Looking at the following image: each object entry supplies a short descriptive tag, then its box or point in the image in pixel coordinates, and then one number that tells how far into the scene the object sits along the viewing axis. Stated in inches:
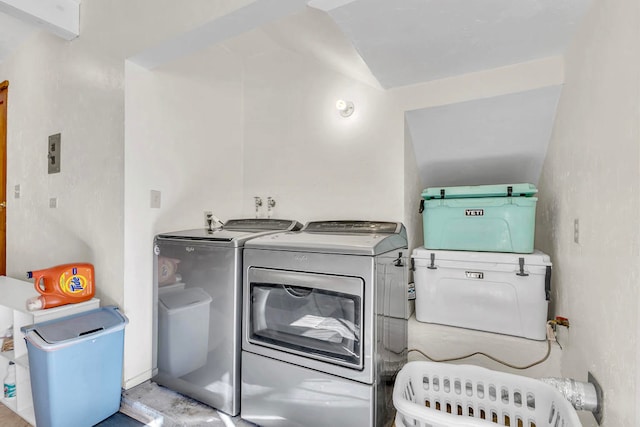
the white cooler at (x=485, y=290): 69.5
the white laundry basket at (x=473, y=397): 45.2
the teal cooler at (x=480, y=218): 72.4
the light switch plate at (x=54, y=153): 93.8
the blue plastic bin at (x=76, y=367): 61.2
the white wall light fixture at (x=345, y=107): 89.9
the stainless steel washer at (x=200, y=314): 69.1
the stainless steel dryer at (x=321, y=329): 56.9
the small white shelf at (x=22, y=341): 69.9
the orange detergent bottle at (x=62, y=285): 70.4
